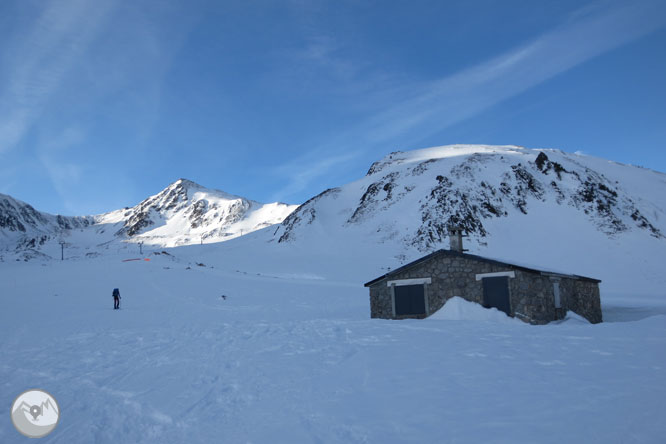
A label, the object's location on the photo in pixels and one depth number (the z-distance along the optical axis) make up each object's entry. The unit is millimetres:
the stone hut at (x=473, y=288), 19344
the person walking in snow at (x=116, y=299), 25269
